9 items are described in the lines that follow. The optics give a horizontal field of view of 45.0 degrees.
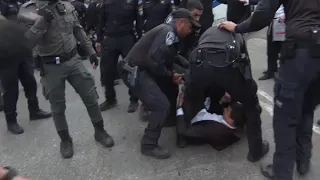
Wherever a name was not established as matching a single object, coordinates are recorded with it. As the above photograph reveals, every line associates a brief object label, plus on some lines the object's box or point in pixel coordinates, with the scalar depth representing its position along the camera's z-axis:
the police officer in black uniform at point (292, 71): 2.73
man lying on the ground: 3.88
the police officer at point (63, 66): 3.75
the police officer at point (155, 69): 3.70
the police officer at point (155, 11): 5.27
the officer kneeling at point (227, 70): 3.34
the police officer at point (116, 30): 4.98
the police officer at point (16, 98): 4.74
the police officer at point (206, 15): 6.00
